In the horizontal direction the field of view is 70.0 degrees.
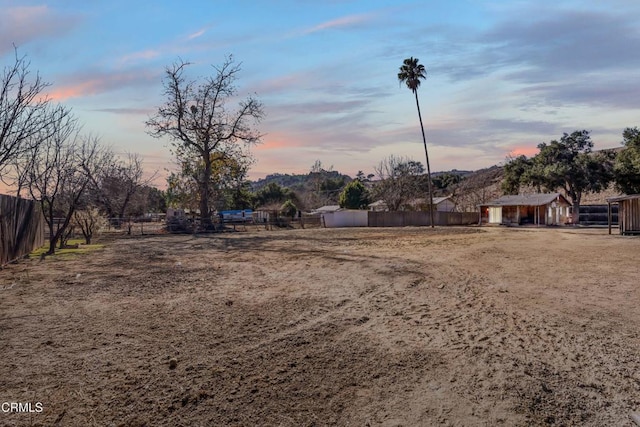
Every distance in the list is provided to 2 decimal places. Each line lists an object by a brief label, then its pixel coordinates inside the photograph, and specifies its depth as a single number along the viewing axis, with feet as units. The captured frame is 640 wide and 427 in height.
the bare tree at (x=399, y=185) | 197.06
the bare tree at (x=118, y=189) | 134.70
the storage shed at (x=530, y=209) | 149.79
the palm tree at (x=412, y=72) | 135.03
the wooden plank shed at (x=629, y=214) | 85.35
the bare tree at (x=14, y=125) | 41.93
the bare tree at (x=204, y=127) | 118.42
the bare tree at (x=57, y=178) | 55.98
